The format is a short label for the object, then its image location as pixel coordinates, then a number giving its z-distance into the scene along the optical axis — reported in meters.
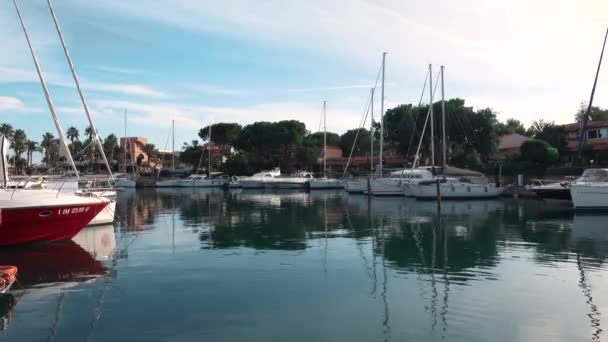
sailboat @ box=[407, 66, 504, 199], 46.59
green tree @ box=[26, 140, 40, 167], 102.82
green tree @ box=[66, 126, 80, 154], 110.62
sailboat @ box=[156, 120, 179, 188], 85.68
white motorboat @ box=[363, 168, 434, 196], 49.47
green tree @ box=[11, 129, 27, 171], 90.04
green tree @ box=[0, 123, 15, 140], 89.41
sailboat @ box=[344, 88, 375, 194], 57.90
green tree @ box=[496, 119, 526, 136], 69.12
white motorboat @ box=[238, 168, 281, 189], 75.50
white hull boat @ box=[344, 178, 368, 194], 57.81
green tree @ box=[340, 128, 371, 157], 103.69
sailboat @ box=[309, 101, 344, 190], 72.19
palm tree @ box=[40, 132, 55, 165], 102.94
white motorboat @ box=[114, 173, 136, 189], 78.82
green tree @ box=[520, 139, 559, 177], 54.56
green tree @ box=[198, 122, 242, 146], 95.06
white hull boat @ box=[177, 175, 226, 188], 83.86
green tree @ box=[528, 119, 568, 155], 63.38
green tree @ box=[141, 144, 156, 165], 116.59
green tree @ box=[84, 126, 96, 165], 109.21
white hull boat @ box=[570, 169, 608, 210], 34.09
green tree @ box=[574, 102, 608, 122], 78.74
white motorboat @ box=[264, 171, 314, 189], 74.81
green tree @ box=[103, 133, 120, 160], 107.24
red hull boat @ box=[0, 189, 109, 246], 17.00
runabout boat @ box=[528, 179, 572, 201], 39.41
